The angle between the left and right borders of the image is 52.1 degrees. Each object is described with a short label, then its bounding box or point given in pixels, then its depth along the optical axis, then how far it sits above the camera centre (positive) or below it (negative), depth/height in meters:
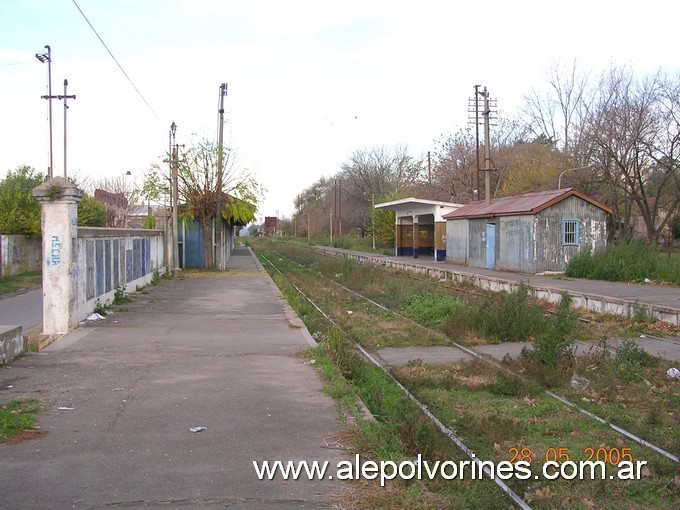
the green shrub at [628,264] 23.50 -0.81
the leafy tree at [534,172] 45.44 +4.74
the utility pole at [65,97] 40.22 +8.30
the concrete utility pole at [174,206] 30.03 +1.45
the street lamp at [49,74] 38.92 +9.36
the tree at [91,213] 40.59 +1.59
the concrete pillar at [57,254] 12.48 -0.27
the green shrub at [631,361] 9.38 -1.72
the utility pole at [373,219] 60.72 +1.87
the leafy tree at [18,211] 35.31 +1.42
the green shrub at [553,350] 9.78 -1.57
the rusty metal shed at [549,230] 27.61 +0.47
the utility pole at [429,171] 63.64 +6.48
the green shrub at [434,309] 15.29 -1.61
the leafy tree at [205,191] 33.25 +2.36
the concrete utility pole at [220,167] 33.06 +3.49
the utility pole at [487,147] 34.53 +4.66
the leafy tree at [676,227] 46.88 +1.04
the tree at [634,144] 34.25 +4.98
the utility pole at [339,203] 81.90 +4.46
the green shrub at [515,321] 13.02 -1.51
